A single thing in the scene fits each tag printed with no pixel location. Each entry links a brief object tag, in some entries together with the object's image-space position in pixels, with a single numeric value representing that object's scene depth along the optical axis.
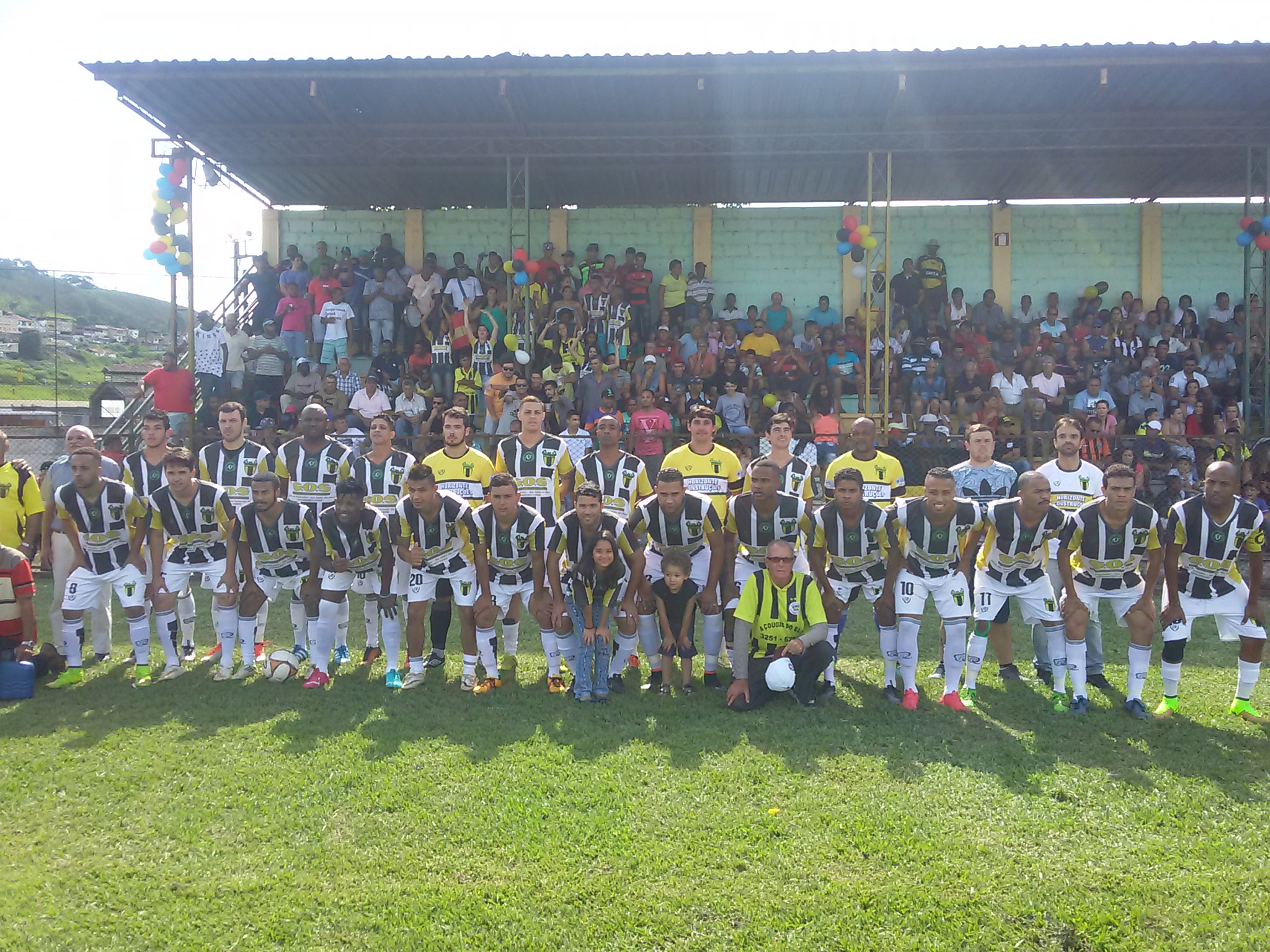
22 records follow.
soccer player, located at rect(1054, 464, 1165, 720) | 6.82
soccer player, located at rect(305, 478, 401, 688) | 7.48
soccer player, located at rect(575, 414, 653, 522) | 8.42
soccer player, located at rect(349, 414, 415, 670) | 8.65
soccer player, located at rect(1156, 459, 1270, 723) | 6.73
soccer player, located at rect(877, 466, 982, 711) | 6.94
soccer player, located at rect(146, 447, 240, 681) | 7.76
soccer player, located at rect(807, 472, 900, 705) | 7.18
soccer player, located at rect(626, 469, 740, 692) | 7.40
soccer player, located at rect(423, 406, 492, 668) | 8.57
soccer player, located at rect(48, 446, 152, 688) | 7.63
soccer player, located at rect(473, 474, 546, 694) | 7.36
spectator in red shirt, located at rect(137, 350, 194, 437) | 13.20
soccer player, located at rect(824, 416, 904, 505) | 8.39
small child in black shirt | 7.24
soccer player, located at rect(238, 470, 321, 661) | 7.69
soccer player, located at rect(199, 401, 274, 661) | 8.73
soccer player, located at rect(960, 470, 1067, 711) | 6.97
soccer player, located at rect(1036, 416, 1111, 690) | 7.89
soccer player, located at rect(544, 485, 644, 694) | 7.22
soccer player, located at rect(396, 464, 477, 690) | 7.46
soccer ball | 7.52
